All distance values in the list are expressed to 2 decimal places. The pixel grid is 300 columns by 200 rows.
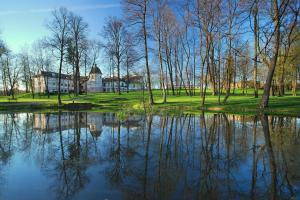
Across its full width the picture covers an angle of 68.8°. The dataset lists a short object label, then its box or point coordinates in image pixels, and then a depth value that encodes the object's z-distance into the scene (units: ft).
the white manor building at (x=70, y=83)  282.48
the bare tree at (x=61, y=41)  104.99
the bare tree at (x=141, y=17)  83.25
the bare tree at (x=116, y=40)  150.82
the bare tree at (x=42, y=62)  171.62
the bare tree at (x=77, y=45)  132.67
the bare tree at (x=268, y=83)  58.59
